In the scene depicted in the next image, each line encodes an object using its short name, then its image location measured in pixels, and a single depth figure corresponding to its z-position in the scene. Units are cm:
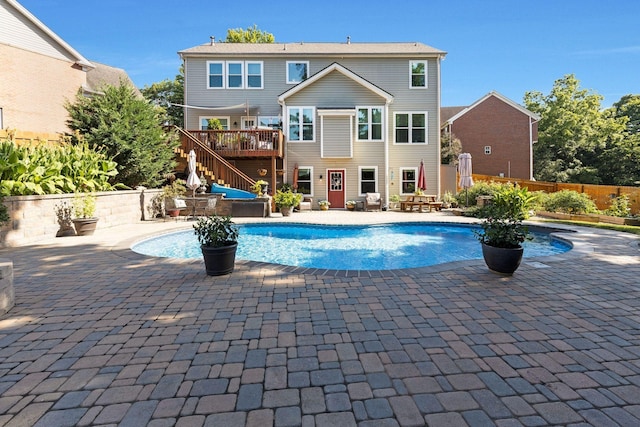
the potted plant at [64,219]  927
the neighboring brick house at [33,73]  1706
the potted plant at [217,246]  525
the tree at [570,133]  2952
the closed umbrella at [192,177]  1334
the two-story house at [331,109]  1816
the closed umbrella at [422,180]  1802
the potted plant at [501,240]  516
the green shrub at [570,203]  1413
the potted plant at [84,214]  923
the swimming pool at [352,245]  817
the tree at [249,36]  3112
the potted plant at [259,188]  1456
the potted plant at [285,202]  1471
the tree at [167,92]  3353
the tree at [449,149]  2475
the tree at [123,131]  1232
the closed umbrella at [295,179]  1775
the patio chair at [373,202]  1775
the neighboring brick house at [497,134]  2698
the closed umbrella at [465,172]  1565
